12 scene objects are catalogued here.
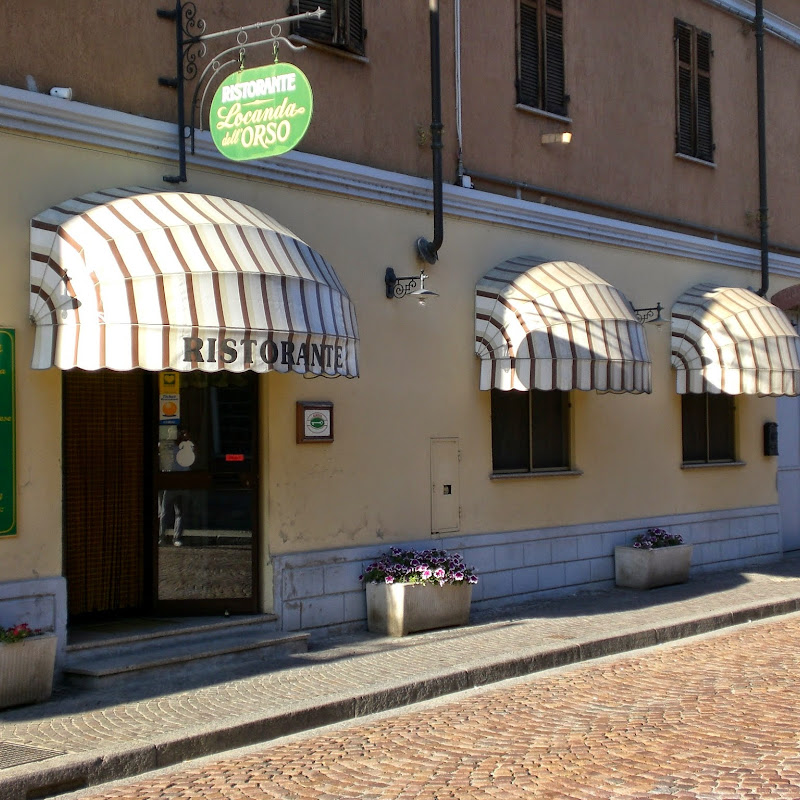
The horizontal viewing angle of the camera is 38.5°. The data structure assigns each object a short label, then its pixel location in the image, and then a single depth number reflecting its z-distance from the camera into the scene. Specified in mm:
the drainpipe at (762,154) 16500
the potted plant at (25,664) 7887
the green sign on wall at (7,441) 8719
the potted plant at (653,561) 13812
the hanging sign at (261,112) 8945
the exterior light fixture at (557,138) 13538
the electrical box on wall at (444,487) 11992
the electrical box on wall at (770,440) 16688
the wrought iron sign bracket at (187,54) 9812
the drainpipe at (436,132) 11750
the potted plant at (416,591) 10773
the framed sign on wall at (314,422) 10680
